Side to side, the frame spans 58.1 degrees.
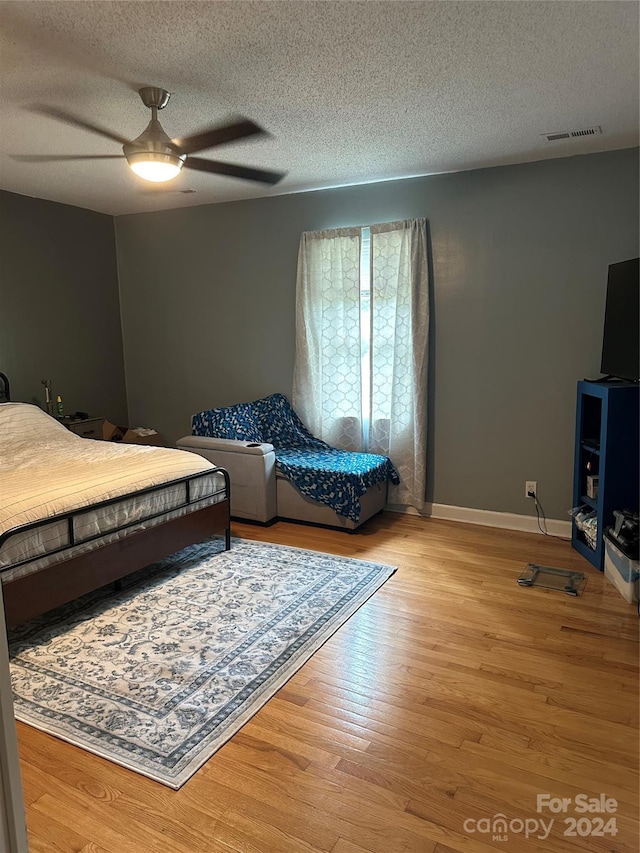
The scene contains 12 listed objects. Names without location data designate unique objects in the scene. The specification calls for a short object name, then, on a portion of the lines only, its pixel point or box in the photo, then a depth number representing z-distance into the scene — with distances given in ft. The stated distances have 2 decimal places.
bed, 8.39
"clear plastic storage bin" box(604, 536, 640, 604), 9.70
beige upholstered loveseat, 13.82
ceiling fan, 8.68
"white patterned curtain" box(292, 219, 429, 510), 14.19
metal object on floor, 10.51
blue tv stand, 10.55
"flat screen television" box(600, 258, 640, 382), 10.38
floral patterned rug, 6.83
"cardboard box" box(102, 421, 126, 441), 17.29
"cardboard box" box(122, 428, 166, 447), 17.53
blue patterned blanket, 13.35
